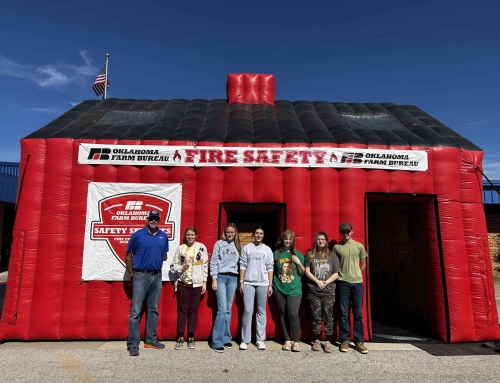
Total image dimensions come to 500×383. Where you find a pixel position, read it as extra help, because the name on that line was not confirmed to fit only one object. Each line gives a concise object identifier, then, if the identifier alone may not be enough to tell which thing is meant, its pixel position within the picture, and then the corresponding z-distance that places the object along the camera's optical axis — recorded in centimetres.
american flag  1294
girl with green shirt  471
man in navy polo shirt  469
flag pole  1271
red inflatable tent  511
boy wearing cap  477
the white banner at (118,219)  519
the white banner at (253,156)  543
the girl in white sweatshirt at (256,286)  477
